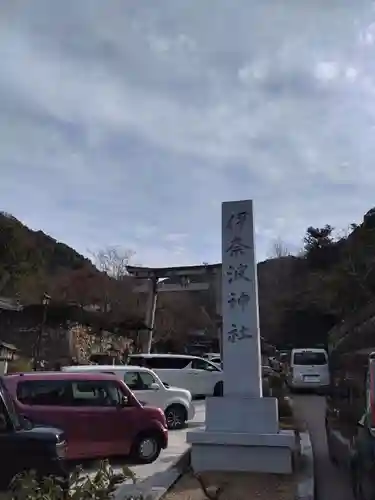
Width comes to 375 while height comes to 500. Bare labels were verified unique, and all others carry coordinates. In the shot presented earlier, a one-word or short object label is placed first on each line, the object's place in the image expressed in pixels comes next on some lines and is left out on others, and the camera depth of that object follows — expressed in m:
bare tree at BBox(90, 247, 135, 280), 41.32
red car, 9.08
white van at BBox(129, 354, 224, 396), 19.77
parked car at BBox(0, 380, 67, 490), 5.93
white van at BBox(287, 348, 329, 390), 22.33
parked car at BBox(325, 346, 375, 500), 5.58
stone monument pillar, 8.30
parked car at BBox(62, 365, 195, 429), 13.64
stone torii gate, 29.31
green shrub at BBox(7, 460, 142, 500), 3.19
